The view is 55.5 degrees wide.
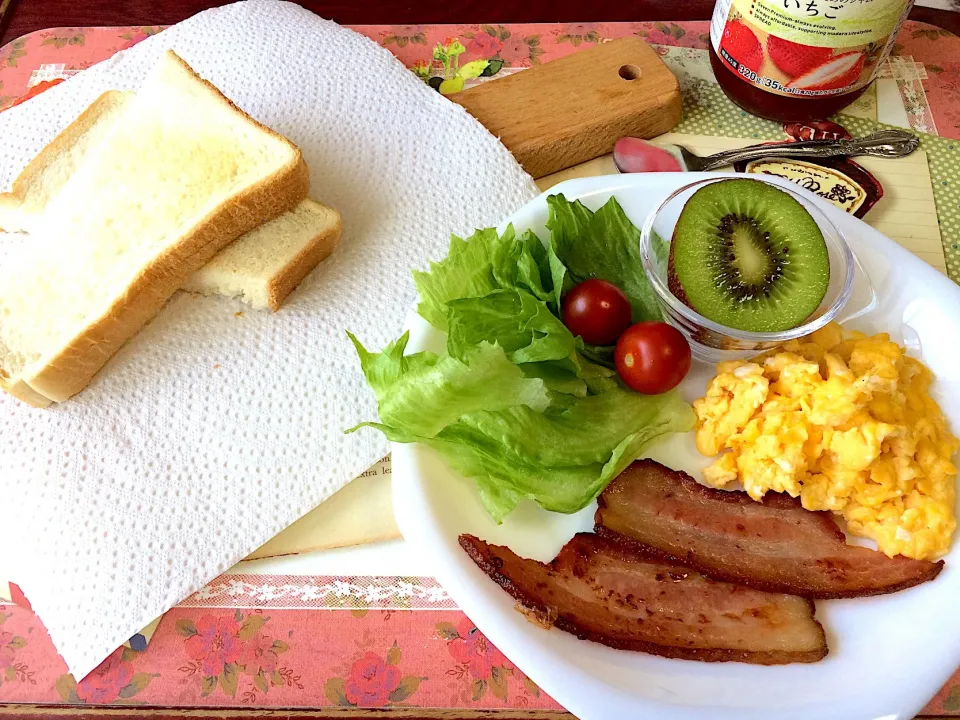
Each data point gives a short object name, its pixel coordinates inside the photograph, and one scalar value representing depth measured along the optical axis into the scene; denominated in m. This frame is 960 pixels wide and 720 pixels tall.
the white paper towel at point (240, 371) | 0.29
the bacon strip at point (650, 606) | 0.26
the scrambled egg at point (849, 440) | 0.27
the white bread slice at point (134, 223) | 0.32
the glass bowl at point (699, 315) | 0.30
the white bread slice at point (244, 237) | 0.34
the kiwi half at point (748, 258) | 0.30
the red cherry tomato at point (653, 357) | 0.29
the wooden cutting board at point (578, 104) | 0.38
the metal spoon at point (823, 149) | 0.38
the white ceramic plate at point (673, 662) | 0.25
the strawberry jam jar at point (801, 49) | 0.33
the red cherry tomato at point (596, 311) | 0.30
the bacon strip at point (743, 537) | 0.27
